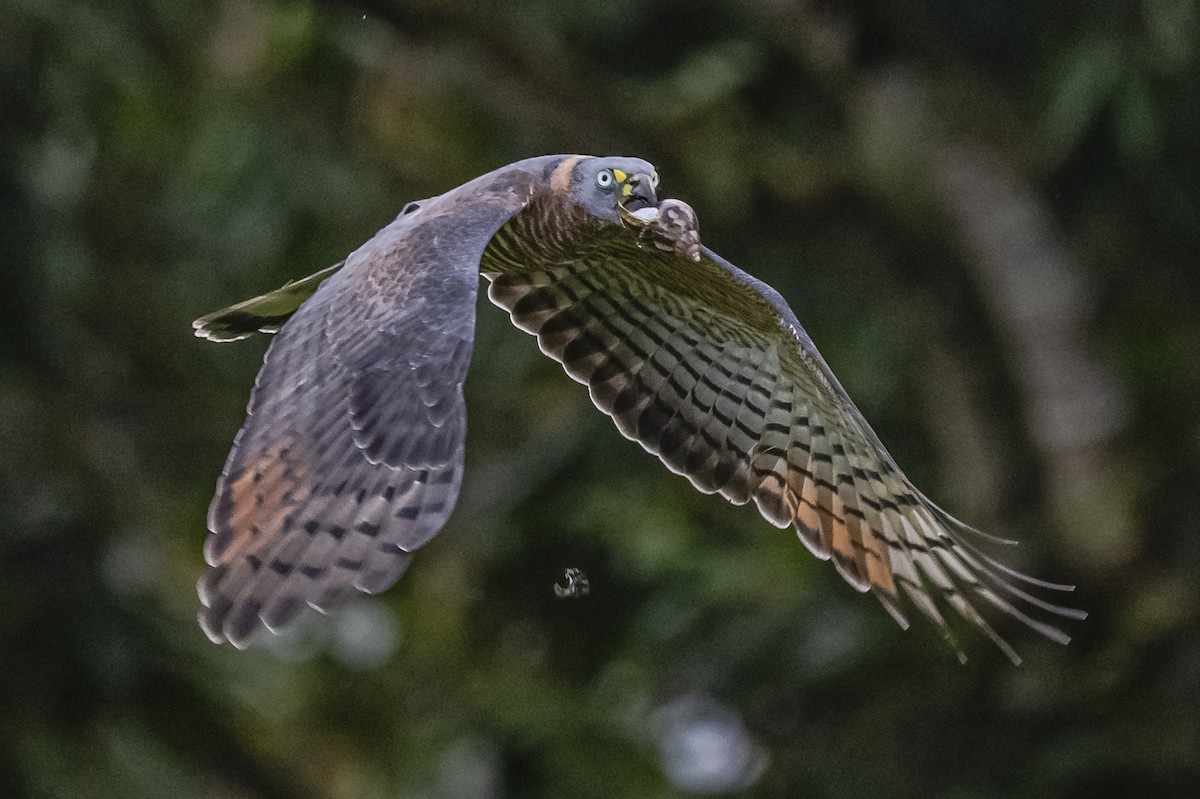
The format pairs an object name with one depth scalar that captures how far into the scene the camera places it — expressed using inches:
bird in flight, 344.2
